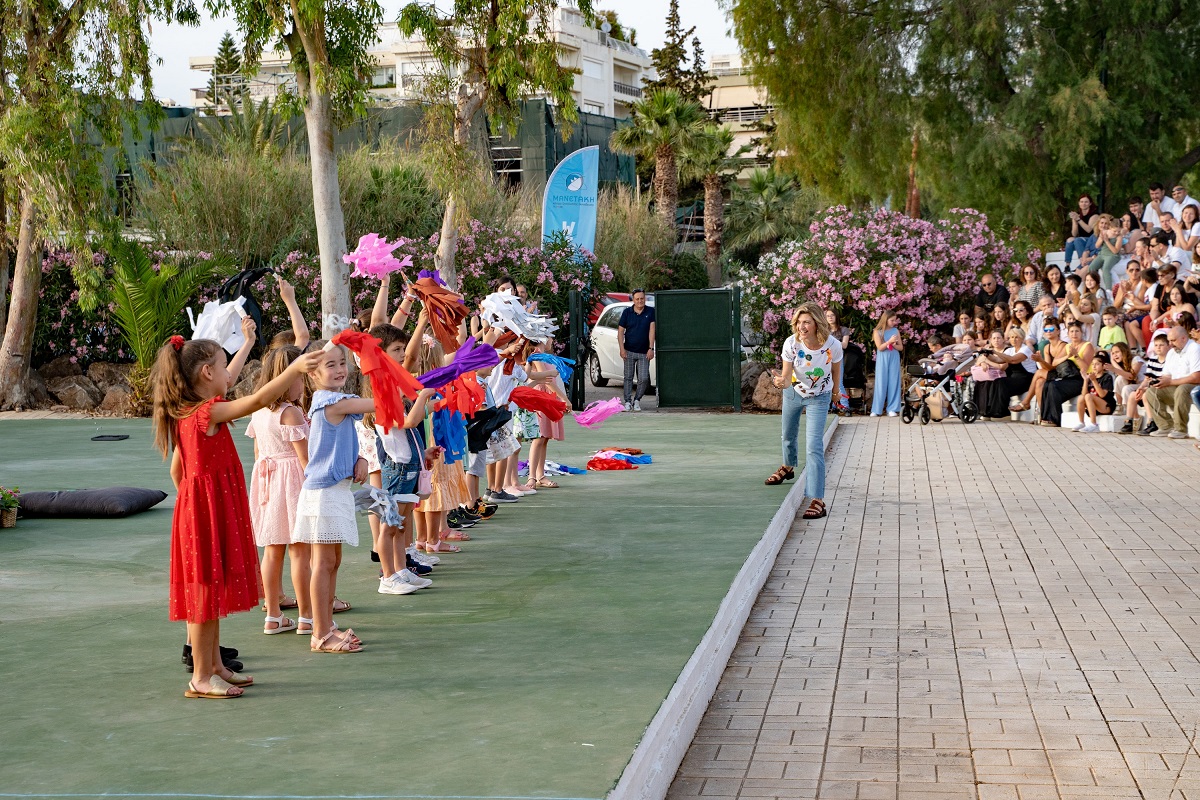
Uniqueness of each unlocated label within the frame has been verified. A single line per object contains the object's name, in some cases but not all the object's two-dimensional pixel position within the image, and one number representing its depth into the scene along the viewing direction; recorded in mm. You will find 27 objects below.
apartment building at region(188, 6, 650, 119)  77000
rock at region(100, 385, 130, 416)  20812
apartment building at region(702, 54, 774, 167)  85625
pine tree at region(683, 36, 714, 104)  58531
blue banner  31156
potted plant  9711
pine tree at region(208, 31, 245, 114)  62241
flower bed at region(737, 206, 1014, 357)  21141
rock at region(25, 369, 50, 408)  22016
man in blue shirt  20594
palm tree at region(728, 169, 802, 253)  52344
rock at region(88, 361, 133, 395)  22266
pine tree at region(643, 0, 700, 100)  58062
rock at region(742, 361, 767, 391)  21641
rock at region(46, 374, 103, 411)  21641
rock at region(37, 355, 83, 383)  22781
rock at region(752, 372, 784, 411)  20812
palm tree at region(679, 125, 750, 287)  48094
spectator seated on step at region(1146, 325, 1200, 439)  16016
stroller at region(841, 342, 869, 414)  20859
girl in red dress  5340
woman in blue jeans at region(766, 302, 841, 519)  10484
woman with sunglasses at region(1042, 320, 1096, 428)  17906
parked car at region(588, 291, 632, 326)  24188
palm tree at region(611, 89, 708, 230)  47188
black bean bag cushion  10219
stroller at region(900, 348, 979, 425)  19031
